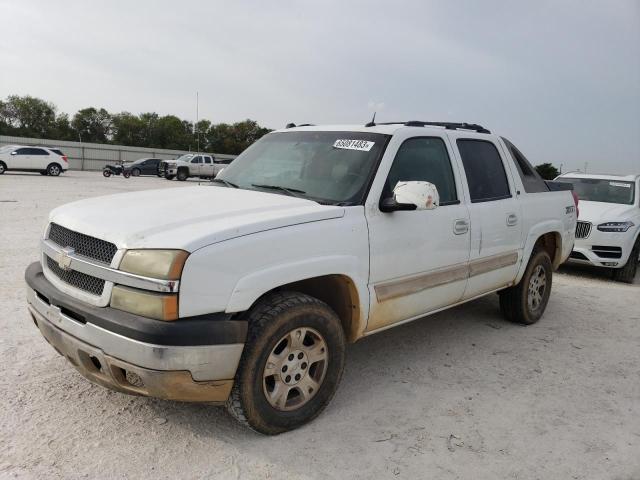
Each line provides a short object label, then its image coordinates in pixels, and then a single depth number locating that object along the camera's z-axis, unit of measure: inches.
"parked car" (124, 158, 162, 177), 1390.3
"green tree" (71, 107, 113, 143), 3009.4
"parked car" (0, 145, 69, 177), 1045.8
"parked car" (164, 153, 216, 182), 1275.8
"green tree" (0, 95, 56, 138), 2898.6
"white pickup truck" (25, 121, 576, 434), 101.3
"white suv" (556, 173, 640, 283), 310.0
